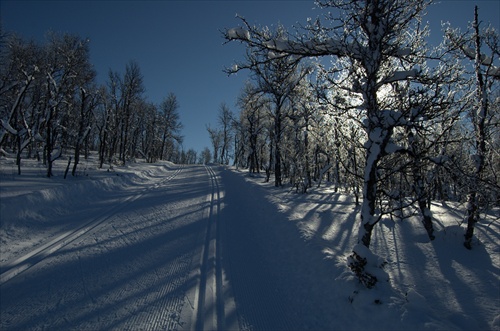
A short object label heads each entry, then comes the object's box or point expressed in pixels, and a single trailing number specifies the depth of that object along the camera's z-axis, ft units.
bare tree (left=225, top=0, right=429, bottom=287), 14.90
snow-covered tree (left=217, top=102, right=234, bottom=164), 175.32
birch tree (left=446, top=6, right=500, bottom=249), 25.11
